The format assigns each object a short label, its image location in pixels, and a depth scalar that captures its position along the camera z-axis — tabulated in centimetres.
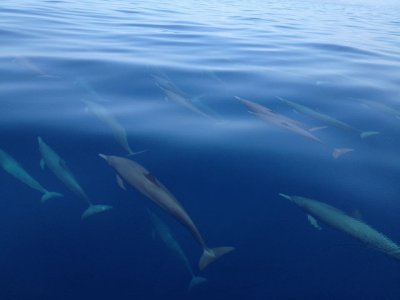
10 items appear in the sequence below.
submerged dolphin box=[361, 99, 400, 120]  470
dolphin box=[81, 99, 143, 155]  356
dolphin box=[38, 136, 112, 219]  275
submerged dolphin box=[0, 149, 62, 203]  289
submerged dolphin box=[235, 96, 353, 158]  371
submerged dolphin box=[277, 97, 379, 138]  409
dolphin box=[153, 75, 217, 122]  444
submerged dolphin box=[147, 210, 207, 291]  238
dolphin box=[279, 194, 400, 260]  253
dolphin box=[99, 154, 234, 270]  249
